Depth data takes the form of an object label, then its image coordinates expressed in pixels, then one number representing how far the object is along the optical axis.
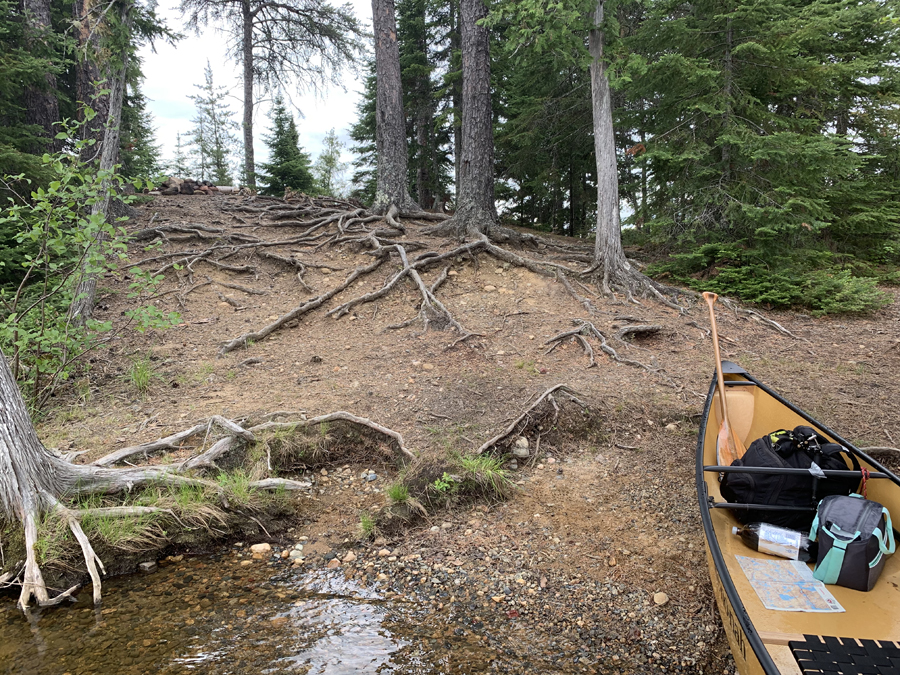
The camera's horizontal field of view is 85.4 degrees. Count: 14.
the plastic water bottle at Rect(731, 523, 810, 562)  3.42
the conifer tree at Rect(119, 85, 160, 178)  11.95
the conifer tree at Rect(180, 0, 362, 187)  17.45
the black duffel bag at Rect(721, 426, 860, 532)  3.58
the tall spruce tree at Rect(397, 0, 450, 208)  17.56
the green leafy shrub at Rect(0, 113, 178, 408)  4.86
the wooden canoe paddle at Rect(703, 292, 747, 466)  4.59
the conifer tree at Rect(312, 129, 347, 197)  36.43
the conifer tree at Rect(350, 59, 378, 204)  19.34
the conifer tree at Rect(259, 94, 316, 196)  18.73
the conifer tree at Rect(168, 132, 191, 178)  36.31
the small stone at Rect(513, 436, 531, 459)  5.26
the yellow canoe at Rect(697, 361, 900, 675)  2.49
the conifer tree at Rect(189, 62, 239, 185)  32.56
